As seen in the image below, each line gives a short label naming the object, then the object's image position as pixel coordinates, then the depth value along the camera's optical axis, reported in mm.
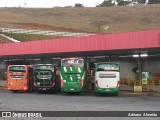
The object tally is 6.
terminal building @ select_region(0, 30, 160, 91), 34153
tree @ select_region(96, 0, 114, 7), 154000
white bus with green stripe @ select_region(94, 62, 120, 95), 33312
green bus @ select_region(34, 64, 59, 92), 36156
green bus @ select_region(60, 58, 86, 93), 34094
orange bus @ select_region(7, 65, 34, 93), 37406
